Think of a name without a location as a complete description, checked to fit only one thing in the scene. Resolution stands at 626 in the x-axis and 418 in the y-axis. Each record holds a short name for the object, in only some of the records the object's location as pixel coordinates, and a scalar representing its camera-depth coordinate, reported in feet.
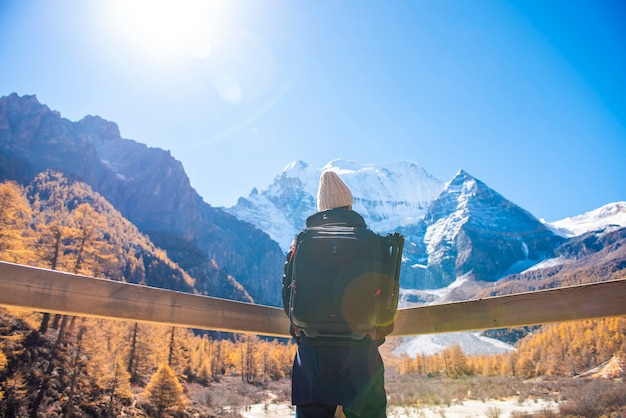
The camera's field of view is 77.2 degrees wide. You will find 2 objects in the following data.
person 5.73
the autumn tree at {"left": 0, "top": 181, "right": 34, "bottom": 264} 59.77
